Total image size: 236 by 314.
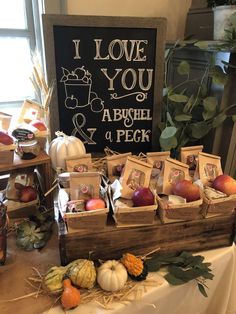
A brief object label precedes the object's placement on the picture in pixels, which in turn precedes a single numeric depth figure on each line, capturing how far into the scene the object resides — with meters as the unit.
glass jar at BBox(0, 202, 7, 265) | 0.73
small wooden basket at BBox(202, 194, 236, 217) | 0.76
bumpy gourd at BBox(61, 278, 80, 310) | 0.64
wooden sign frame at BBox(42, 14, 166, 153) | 0.92
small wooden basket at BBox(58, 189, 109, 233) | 0.68
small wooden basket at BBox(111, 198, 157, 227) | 0.70
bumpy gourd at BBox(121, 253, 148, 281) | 0.71
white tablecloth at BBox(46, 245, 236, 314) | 0.68
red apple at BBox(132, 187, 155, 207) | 0.72
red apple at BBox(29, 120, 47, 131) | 0.94
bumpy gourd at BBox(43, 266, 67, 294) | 0.67
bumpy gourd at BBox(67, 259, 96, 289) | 0.67
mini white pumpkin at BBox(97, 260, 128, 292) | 0.68
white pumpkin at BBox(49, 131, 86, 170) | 0.91
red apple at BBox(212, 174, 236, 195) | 0.79
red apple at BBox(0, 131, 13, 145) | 0.82
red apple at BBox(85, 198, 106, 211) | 0.71
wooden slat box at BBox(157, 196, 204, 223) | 0.73
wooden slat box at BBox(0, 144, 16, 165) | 0.82
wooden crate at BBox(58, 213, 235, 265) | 0.71
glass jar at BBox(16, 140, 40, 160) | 0.86
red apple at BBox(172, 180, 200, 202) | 0.76
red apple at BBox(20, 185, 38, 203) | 0.94
